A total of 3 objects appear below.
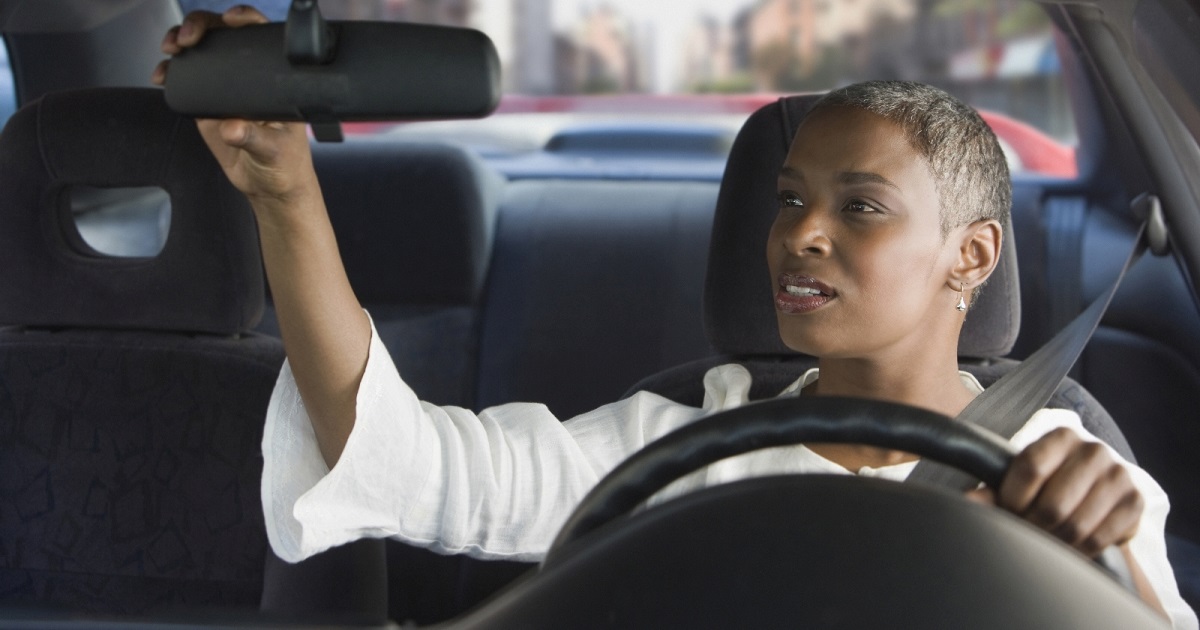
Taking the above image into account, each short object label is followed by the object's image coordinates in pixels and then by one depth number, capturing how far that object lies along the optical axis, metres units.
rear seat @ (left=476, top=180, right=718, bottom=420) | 2.38
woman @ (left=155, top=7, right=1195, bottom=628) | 1.32
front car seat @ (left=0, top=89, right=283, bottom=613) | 1.78
